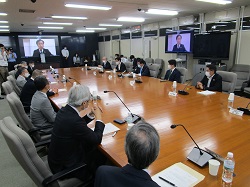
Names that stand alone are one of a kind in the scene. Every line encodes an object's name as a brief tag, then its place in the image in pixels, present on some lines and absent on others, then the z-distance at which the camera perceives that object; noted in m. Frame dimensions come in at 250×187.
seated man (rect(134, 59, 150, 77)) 5.33
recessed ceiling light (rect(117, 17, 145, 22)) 7.26
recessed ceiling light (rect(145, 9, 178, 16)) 5.61
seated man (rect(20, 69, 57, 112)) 3.23
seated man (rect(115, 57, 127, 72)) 6.59
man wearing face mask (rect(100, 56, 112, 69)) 7.54
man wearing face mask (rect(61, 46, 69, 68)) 13.16
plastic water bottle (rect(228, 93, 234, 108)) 2.43
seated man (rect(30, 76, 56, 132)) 2.26
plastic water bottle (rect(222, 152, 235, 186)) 1.05
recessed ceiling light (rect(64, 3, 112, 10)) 4.75
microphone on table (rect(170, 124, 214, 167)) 1.24
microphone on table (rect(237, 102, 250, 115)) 2.11
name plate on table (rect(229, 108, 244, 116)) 2.12
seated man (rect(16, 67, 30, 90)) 4.28
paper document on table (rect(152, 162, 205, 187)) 1.07
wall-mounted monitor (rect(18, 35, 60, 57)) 12.12
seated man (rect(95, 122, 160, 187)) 0.81
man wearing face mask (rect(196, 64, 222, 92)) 3.34
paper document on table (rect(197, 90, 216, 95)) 3.07
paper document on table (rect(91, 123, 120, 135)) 1.79
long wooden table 1.29
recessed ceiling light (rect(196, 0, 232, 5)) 4.52
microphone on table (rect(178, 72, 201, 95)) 3.08
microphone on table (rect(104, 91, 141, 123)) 1.97
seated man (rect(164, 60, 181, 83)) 4.37
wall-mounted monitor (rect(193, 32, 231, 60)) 5.56
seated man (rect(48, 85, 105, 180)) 1.43
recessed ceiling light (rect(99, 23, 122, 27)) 9.42
